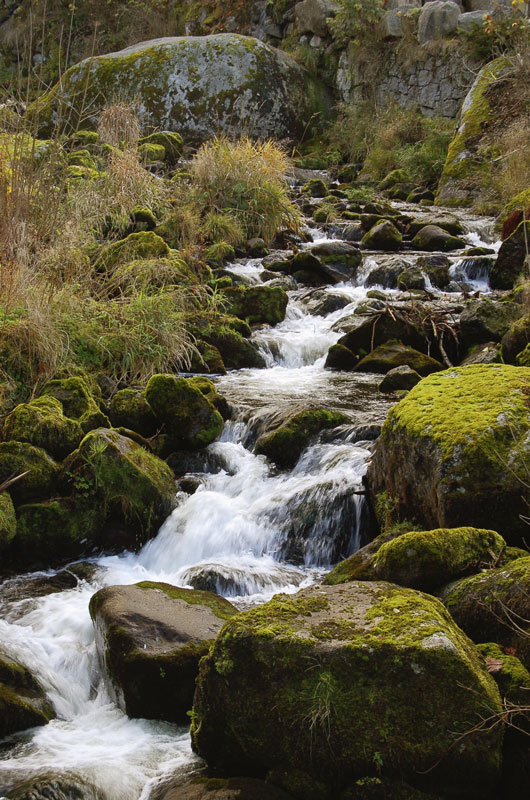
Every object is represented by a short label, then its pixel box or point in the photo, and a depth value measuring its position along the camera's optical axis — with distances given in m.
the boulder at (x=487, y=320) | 7.32
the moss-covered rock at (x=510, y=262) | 9.05
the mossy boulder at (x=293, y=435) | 5.68
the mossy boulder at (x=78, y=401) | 5.46
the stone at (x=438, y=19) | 17.59
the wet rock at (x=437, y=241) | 11.70
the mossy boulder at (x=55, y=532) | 4.56
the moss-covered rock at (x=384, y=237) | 11.98
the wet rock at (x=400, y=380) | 6.88
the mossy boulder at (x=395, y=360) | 7.32
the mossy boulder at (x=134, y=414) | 5.89
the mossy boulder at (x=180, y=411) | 5.84
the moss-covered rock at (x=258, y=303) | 9.25
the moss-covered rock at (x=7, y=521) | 4.40
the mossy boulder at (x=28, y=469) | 4.70
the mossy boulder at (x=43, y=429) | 5.03
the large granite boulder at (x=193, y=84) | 17.75
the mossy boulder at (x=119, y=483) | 4.83
